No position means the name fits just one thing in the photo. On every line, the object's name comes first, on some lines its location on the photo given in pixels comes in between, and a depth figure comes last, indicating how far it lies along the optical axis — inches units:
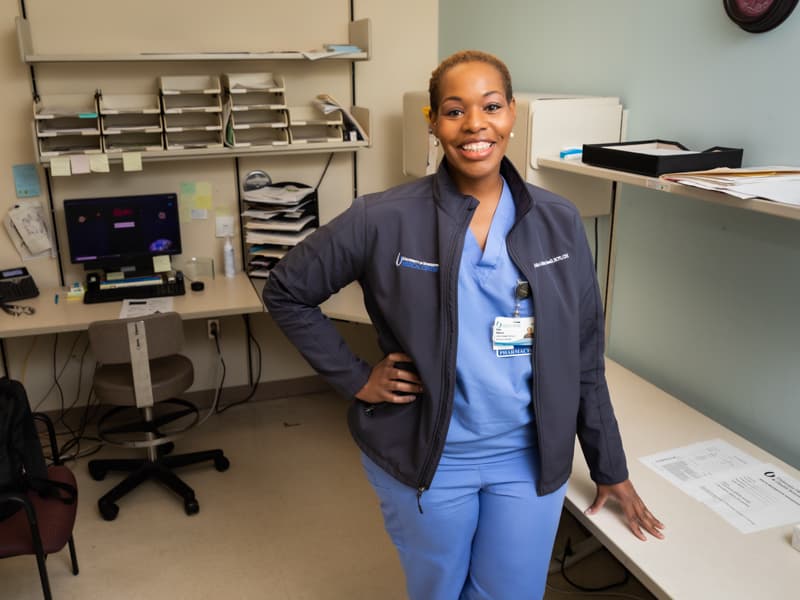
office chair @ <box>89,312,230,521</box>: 111.3
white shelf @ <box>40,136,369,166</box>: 127.3
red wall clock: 70.3
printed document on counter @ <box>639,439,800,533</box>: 65.7
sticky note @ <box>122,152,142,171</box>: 123.6
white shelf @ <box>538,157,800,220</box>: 58.6
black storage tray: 72.9
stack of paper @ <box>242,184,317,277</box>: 136.9
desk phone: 130.0
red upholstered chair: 84.0
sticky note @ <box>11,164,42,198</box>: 132.6
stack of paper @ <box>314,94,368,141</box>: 137.1
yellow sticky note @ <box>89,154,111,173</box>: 122.7
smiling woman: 56.2
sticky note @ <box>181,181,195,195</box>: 142.6
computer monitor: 131.6
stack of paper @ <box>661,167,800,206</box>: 60.2
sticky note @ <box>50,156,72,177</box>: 120.3
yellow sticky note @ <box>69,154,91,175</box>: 122.0
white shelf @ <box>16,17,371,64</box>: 119.3
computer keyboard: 129.1
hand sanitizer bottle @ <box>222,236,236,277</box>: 143.6
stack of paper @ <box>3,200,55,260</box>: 133.6
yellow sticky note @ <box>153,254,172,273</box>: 138.4
